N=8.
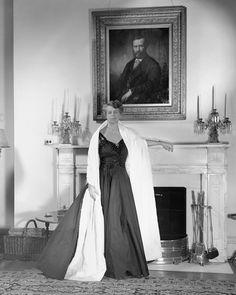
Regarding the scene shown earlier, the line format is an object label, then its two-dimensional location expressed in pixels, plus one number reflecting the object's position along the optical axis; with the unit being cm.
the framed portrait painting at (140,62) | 588
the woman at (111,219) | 464
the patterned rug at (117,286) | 430
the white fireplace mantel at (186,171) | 570
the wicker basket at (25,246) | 575
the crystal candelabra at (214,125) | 570
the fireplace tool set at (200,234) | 550
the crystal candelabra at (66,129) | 595
